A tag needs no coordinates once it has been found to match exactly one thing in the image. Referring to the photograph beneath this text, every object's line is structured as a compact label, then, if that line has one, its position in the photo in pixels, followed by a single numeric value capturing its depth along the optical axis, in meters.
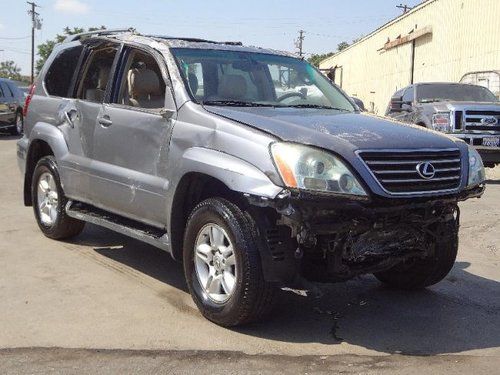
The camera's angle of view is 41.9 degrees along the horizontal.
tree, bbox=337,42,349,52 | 92.42
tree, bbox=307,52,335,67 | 85.41
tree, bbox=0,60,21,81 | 97.94
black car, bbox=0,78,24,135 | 21.11
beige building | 23.36
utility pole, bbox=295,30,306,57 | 87.56
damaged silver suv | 4.03
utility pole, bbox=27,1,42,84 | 67.50
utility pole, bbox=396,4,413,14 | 69.19
